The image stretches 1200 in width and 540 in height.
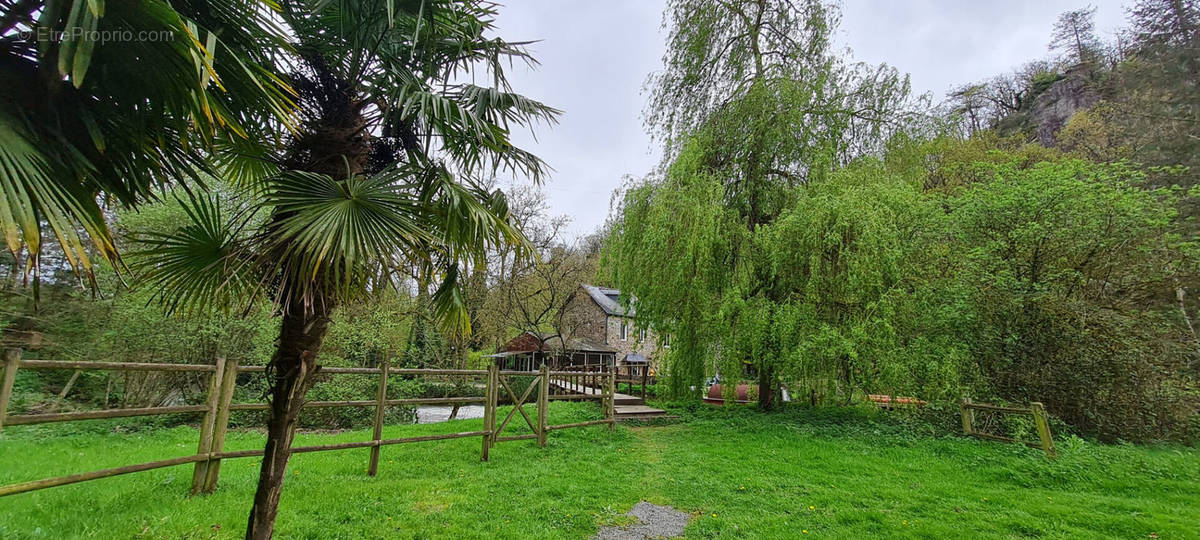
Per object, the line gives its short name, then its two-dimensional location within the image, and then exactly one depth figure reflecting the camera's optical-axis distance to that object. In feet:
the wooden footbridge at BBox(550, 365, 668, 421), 28.75
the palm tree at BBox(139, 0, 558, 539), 8.25
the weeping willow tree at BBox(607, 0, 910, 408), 29.12
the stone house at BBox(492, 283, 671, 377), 55.49
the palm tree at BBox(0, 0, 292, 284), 4.67
